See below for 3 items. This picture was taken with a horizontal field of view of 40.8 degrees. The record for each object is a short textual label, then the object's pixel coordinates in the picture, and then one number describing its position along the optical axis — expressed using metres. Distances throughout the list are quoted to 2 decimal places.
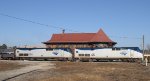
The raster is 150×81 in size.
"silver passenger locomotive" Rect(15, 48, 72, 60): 54.51
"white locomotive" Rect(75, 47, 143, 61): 49.62
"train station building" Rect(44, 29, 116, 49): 66.00
